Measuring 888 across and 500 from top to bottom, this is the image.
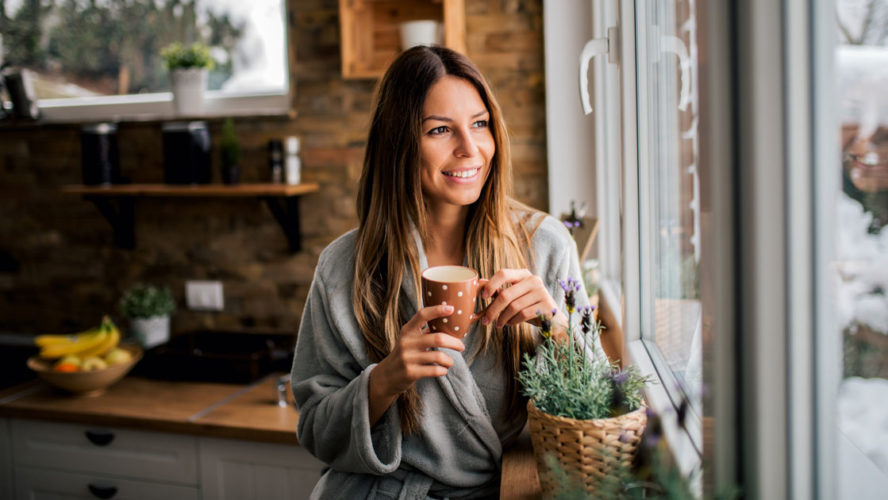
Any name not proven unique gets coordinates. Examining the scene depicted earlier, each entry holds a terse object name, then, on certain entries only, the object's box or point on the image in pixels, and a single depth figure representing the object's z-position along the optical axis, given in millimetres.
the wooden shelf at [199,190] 2533
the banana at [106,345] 2504
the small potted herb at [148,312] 2719
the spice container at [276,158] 2627
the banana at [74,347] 2492
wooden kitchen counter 2141
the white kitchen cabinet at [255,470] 2148
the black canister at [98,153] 2750
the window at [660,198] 1081
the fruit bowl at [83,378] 2371
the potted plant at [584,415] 921
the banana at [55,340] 2518
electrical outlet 2854
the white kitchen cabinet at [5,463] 2443
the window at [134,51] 2771
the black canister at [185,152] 2668
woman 1328
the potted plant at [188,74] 2676
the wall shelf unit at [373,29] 2365
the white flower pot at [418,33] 2244
